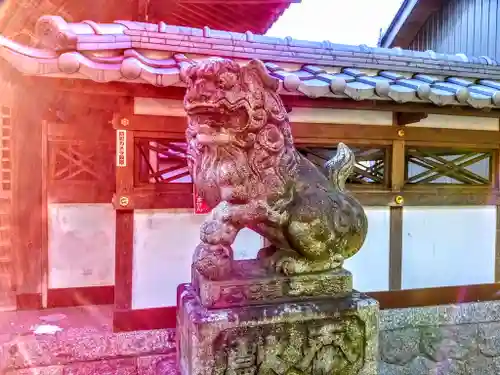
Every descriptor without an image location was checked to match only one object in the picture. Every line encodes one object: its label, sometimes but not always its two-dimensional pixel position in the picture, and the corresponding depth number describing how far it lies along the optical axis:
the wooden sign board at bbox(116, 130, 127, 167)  3.98
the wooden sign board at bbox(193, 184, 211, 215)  3.88
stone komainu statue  2.60
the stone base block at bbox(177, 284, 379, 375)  2.70
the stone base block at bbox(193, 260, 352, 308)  2.78
